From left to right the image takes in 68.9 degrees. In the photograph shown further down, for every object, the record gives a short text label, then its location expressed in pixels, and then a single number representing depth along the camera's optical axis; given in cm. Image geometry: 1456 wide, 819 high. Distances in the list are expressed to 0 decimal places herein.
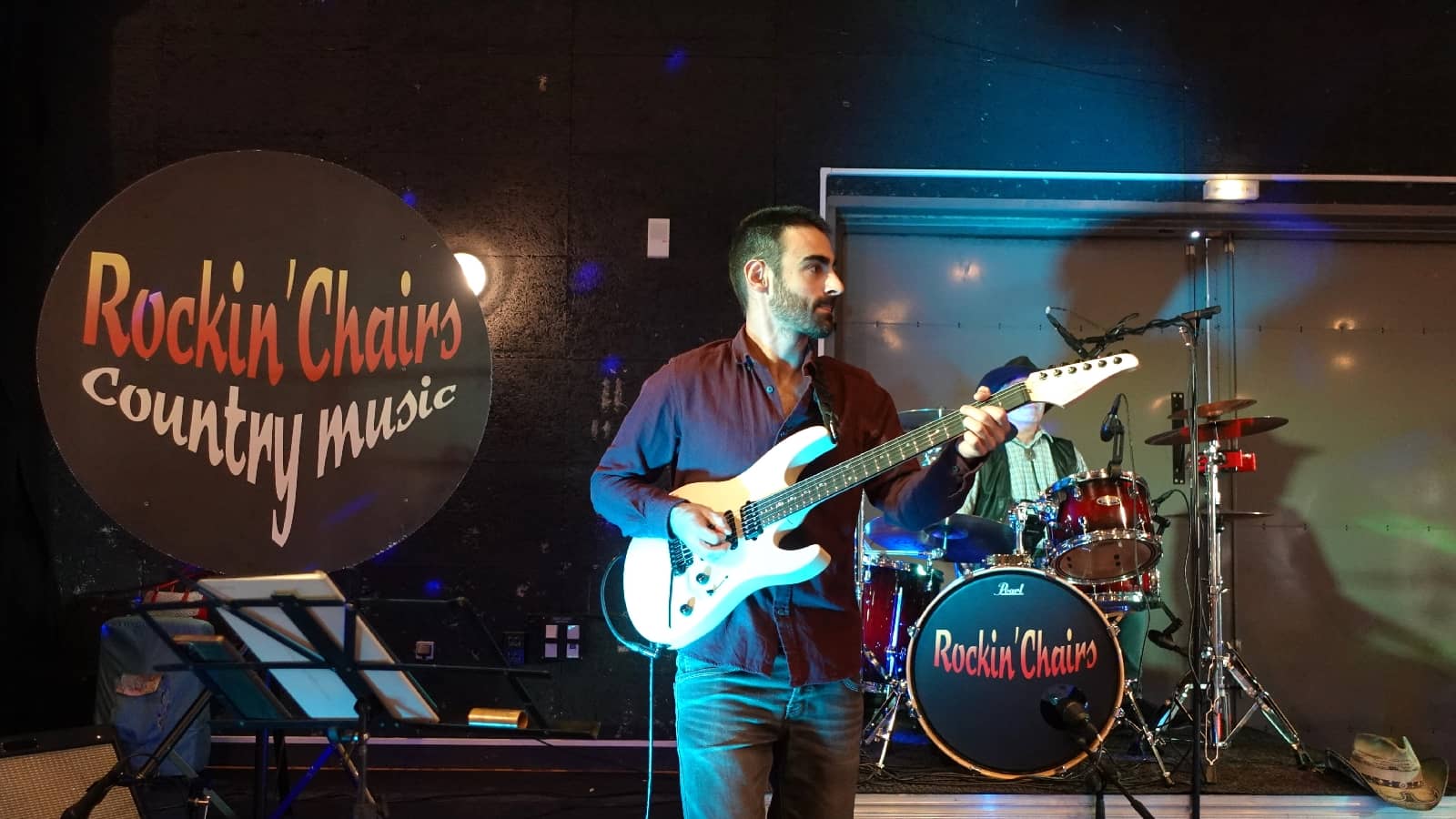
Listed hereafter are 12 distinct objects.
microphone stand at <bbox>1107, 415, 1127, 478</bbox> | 479
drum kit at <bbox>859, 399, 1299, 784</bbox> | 460
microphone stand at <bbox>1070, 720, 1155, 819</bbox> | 420
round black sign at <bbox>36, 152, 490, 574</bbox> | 429
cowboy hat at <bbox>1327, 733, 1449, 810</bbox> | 464
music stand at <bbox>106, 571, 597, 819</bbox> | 259
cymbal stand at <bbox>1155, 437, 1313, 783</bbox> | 509
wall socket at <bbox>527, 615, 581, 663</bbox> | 551
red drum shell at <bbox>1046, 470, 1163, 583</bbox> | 476
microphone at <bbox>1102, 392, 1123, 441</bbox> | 492
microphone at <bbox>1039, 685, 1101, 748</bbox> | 436
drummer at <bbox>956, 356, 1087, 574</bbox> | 602
